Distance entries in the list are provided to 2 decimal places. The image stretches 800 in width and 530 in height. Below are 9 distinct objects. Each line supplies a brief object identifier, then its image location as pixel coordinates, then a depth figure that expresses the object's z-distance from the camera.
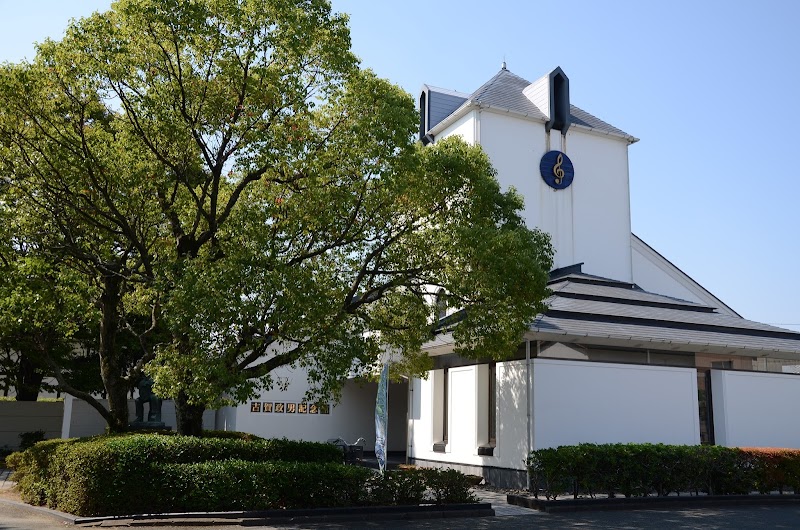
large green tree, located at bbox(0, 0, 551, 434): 12.62
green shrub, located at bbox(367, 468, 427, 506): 13.27
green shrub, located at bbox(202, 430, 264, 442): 18.08
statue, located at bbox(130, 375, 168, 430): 21.77
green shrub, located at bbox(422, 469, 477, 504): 13.67
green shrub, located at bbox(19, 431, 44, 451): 27.08
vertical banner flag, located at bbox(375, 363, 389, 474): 15.24
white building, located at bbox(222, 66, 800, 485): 17.61
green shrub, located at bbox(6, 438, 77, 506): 14.41
